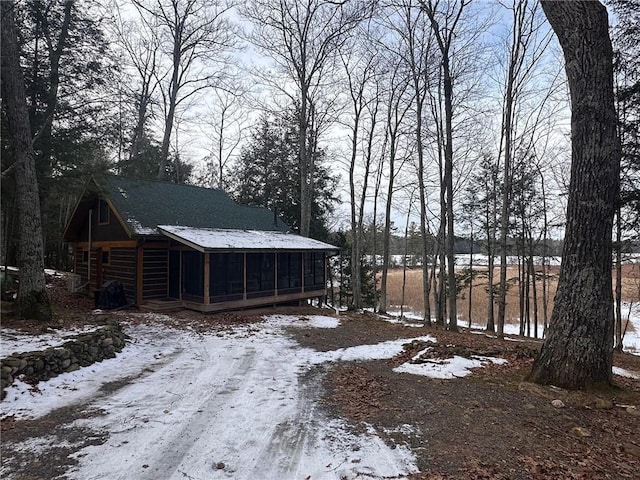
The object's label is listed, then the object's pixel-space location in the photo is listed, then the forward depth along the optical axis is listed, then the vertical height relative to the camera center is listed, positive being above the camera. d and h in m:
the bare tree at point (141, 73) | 19.44 +9.89
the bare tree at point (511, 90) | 12.44 +5.60
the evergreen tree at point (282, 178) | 24.69 +4.67
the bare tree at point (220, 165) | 27.17 +6.41
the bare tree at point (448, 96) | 12.05 +4.95
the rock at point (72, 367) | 5.70 -1.92
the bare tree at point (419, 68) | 14.34 +6.98
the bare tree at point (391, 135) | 17.42 +5.36
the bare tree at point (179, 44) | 19.61 +10.77
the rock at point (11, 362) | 4.98 -1.61
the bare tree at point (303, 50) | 17.94 +9.61
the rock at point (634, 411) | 4.28 -1.84
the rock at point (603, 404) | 4.36 -1.80
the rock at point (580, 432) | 3.83 -1.87
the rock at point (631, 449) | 3.49 -1.87
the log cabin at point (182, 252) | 12.84 -0.29
